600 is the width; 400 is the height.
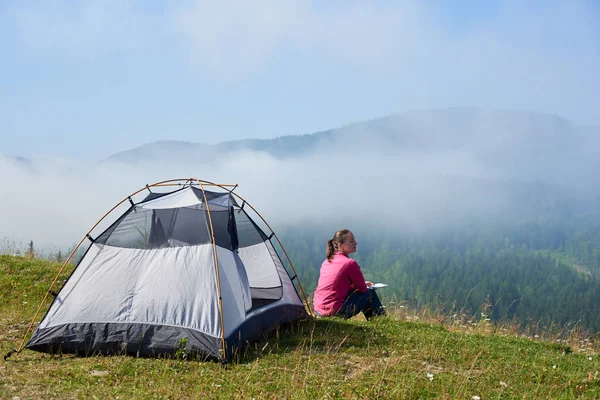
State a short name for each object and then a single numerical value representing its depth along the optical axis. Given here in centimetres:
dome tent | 772
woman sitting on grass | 987
